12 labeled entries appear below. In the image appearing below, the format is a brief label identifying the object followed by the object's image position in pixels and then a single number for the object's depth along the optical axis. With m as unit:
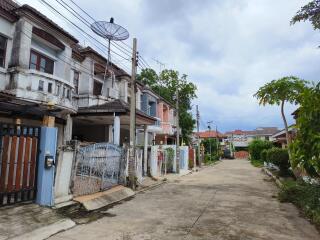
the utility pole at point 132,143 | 12.43
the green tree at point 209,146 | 52.19
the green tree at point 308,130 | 5.66
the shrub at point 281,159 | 16.08
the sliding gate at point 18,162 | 6.71
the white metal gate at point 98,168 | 9.09
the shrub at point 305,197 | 7.85
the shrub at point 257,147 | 40.42
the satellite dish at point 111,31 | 13.82
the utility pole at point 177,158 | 21.65
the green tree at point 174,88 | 39.97
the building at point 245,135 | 80.69
